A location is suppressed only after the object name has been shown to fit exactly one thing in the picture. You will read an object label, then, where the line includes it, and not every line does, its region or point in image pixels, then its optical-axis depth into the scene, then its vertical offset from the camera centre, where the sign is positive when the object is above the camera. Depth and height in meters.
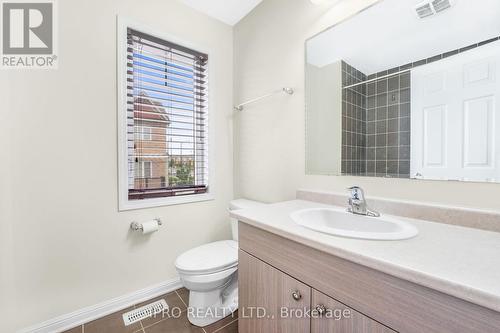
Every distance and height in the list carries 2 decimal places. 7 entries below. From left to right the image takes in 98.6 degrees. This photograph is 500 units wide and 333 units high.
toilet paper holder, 1.53 -0.44
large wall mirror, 0.82 +0.35
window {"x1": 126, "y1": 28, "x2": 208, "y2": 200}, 1.60 +0.38
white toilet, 1.29 -0.71
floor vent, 1.41 -1.01
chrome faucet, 1.02 -0.18
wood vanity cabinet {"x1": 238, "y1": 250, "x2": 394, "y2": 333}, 0.66 -0.53
